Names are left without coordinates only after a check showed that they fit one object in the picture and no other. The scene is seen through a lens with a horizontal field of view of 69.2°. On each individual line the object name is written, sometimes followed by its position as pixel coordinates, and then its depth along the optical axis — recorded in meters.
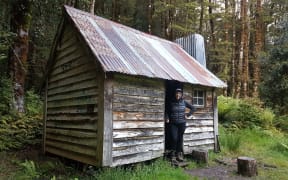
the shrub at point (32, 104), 8.01
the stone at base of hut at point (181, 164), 5.81
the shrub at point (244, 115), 9.91
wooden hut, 4.97
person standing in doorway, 6.04
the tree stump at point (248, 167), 5.54
